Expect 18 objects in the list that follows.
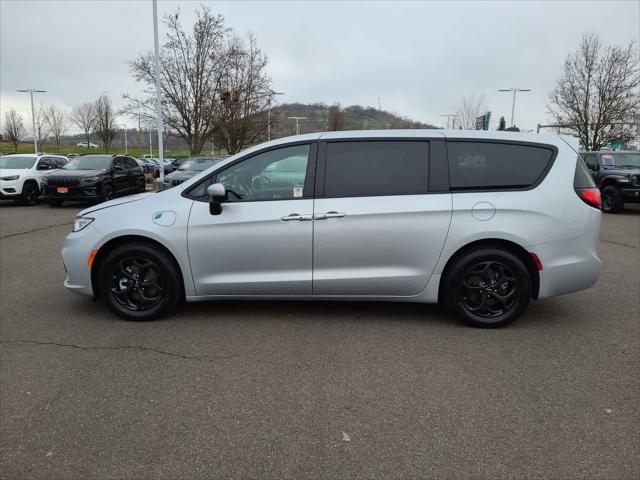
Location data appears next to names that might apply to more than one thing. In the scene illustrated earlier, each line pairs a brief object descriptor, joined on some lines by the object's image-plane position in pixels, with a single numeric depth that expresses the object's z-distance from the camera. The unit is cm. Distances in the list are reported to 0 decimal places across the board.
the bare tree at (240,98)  2897
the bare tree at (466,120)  4225
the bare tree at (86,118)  7150
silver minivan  427
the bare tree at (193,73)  2811
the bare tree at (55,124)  7231
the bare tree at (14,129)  6702
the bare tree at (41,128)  6926
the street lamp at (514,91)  4034
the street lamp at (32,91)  4788
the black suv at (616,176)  1420
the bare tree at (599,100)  2691
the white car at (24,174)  1526
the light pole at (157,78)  2004
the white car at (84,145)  9300
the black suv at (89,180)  1438
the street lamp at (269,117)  3085
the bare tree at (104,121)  6606
